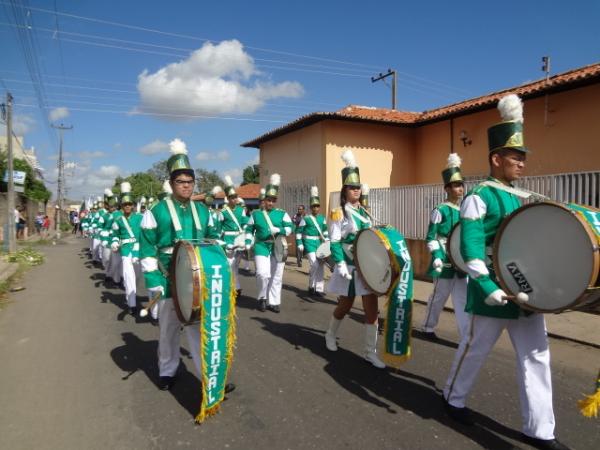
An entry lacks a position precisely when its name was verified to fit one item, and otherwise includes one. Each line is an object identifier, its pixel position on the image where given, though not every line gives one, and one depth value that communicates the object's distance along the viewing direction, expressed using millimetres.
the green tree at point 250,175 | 73112
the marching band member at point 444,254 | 5078
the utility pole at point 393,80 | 26562
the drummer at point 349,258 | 4574
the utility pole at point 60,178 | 44691
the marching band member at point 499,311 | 2904
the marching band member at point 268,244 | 7414
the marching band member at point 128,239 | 7375
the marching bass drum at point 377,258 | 4059
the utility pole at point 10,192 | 17719
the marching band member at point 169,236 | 3996
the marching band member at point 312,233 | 9514
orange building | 10812
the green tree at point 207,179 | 75069
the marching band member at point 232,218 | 9594
